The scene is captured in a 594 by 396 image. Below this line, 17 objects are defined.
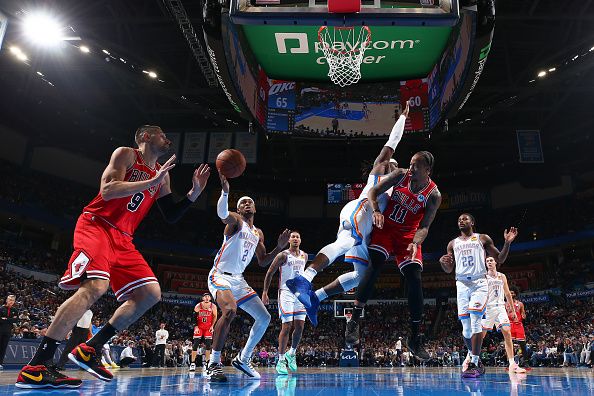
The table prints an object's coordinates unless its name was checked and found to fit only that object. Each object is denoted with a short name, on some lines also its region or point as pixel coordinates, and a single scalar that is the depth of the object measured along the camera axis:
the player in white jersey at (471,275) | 6.96
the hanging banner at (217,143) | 19.62
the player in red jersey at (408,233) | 5.32
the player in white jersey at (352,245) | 5.07
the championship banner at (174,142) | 19.53
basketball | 5.48
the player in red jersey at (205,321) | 11.88
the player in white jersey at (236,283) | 5.82
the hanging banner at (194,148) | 19.42
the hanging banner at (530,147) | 20.42
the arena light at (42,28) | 13.89
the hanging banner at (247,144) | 19.59
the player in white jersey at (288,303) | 8.27
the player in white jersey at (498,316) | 8.23
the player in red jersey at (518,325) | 11.23
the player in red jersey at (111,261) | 3.52
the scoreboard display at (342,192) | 24.65
